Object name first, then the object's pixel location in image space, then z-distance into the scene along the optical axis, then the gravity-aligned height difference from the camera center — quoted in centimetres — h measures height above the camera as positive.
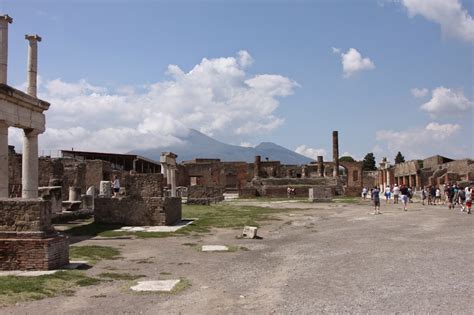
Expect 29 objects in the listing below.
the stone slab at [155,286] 803 -158
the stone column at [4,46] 1516 +445
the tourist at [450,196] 2927 -62
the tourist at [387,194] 3875 -59
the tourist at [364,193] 4731 -61
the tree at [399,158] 11292 +634
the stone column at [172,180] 3431 +64
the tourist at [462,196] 2908 -65
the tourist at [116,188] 3009 +11
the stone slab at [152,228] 1747 -139
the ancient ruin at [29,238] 930 -87
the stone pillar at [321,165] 7471 +328
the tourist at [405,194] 2970 -48
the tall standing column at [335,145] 7310 +613
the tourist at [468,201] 2525 -81
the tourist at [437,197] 3431 -79
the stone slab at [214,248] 1290 -156
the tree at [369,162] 11206 +551
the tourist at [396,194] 3744 -58
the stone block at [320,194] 4208 -57
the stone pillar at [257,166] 7175 +313
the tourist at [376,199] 2680 -67
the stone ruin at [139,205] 1903 -59
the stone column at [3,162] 1471 +85
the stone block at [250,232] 1594 -141
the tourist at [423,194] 3494 -61
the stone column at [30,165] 1720 +89
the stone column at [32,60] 1803 +471
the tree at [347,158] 11381 +663
